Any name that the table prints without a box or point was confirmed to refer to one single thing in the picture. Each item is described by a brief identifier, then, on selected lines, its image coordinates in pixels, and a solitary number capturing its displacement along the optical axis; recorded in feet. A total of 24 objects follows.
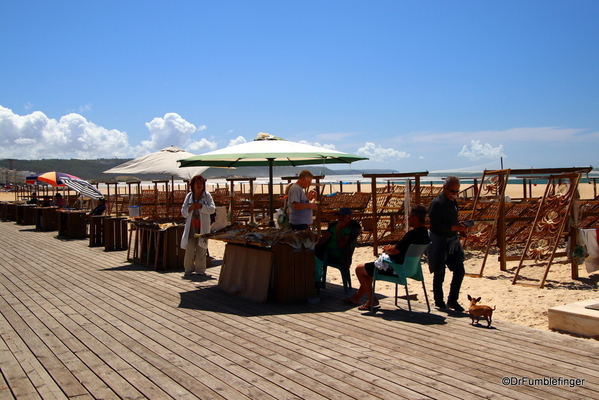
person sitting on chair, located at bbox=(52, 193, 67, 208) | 58.93
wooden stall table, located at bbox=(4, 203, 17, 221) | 71.90
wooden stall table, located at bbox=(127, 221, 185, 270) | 28.50
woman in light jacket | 25.49
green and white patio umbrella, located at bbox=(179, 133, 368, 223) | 21.81
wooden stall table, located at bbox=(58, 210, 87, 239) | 46.96
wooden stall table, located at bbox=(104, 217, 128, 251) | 37.60
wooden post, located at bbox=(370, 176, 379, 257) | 35.94
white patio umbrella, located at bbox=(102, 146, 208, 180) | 36.22
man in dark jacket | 18.28
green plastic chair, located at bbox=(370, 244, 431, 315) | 17.22
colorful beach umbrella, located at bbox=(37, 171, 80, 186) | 56.95
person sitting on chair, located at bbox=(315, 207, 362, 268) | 20.18
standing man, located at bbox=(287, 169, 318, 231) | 20.83
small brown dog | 15.69
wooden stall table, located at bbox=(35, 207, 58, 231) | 55.83
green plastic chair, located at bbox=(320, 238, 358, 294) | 20.29
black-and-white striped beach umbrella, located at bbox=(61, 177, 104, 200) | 43.88
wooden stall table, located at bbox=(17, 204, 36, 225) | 64.85
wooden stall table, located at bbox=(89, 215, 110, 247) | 40.29
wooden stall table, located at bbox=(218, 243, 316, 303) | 19.31
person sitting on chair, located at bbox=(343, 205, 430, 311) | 17.28
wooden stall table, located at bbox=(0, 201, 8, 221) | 76.23
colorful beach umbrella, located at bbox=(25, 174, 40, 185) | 70.63
